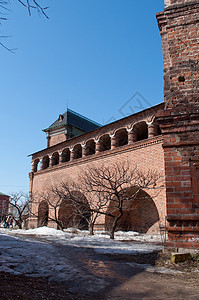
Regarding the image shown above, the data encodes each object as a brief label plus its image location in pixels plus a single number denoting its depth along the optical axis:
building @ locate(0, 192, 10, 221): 55.69
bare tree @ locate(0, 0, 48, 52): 2.72
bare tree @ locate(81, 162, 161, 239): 13.92
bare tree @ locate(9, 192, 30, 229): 19.23
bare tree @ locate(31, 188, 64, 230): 21.44
